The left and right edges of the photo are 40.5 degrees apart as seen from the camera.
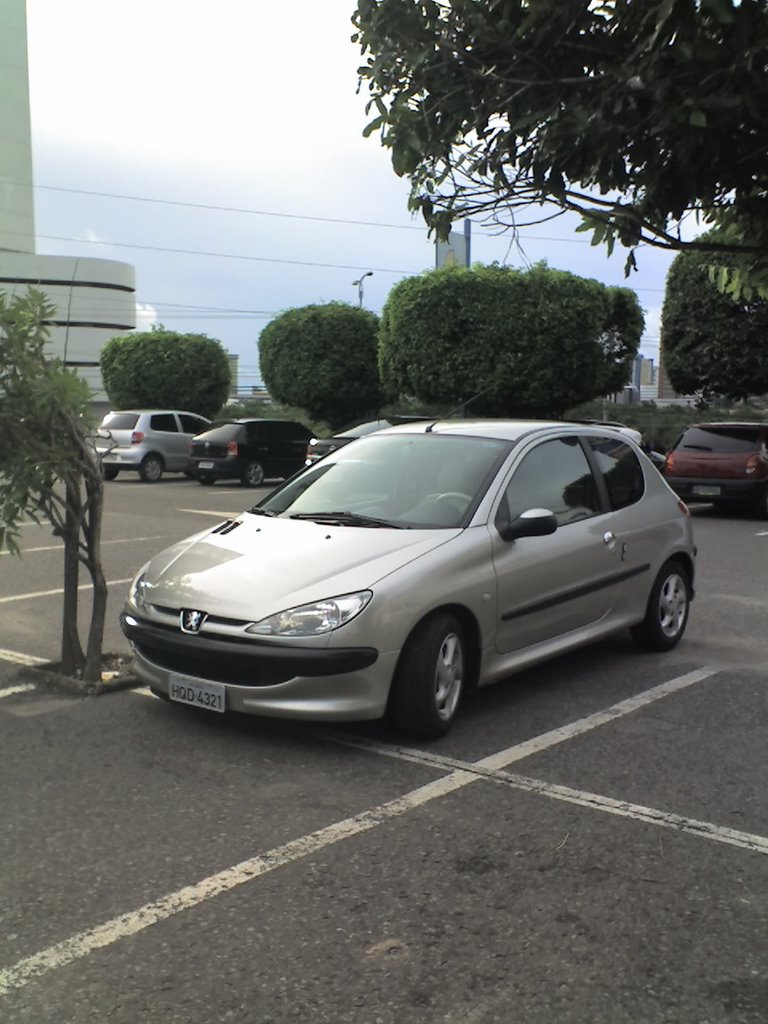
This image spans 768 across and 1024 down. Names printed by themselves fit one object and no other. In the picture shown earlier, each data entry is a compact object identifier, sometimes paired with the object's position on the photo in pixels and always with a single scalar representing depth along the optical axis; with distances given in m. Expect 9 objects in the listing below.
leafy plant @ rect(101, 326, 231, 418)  31.33
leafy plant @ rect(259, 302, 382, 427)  27.62
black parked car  22.28
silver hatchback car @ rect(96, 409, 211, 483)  23.64
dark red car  16.00
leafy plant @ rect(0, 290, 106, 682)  5.29
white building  96.44
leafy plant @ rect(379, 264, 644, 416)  23.36
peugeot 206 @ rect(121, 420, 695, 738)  4.74
